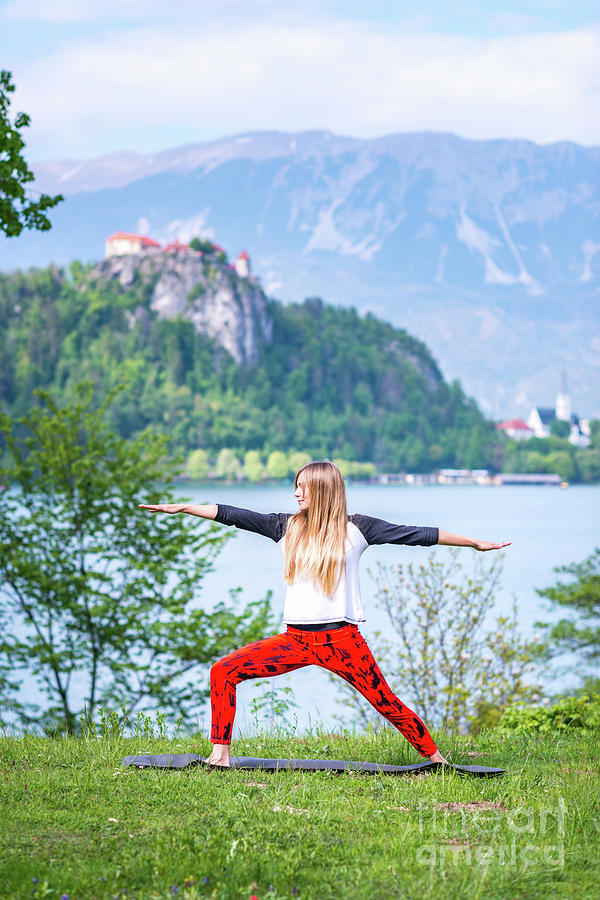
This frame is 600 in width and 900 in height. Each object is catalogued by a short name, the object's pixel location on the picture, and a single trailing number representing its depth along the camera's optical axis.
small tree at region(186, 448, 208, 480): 125.75
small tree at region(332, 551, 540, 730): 11.41
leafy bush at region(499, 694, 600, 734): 7.31
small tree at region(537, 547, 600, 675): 18.25
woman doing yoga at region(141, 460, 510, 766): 5.21
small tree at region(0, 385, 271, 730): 15.43
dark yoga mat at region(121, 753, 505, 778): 5.41
